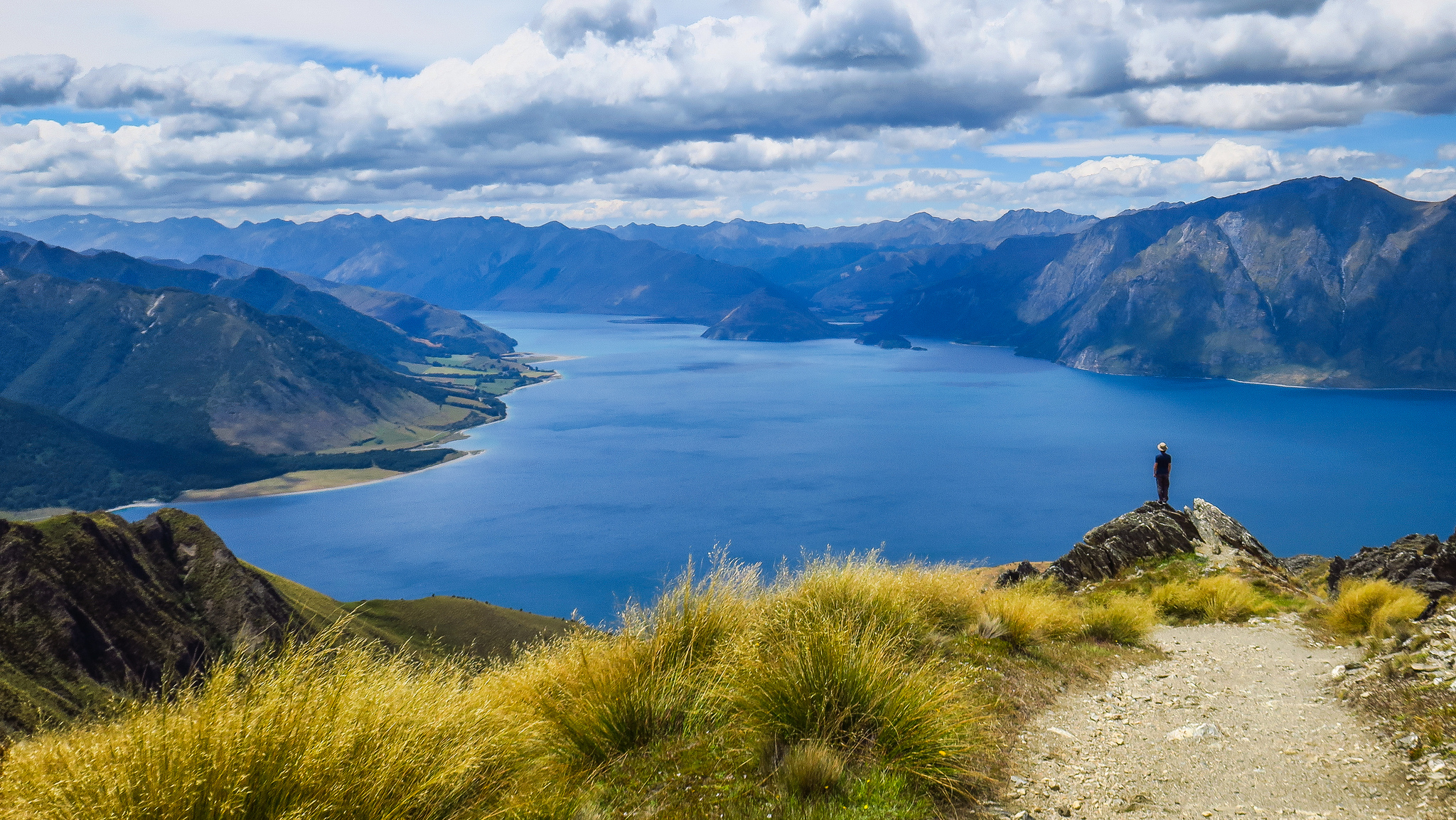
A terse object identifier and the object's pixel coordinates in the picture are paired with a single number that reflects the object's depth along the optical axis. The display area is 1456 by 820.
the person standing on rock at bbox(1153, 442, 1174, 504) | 21.91
